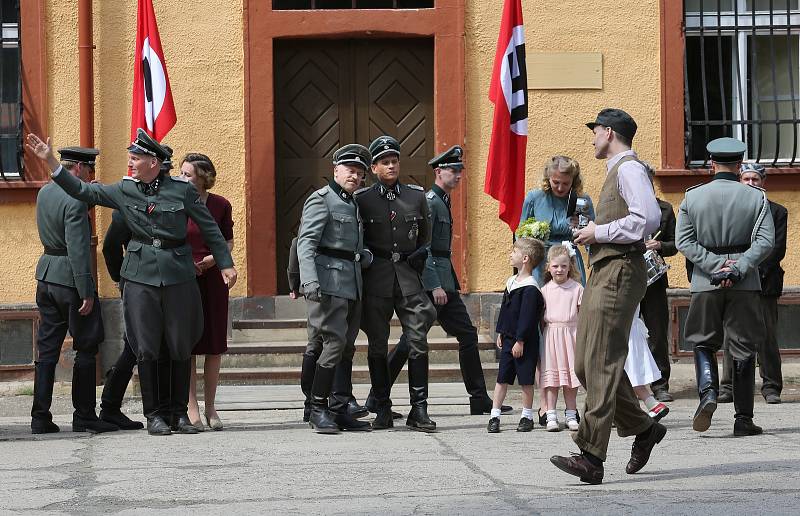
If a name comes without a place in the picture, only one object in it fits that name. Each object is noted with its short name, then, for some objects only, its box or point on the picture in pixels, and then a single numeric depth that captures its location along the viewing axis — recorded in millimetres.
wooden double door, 21049
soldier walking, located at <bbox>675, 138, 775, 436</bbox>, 14083
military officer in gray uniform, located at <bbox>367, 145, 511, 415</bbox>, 16125
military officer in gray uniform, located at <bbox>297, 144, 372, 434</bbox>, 14835
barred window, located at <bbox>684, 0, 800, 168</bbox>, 21099
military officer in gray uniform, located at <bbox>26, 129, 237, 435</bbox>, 14647
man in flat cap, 11264
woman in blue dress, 15900
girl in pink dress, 14935
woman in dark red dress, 15424
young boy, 14948
